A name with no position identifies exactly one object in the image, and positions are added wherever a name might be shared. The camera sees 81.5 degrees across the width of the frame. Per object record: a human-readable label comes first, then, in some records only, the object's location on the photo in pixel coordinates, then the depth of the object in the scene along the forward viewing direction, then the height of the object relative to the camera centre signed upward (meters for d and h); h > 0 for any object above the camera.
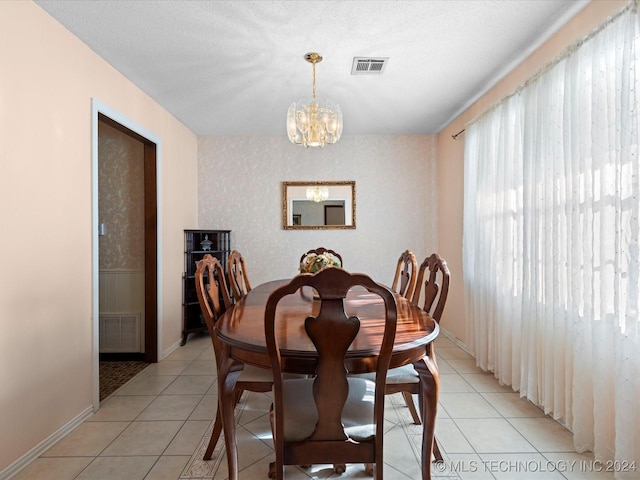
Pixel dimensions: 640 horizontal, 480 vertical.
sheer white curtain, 1.76 -0.04
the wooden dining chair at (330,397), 1.26 -0.59
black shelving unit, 4.33 -0.28
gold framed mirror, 4.89 +0.42
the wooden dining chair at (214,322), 1.84 -0.45
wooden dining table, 1.40 -0.43
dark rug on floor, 3.02 -1.23
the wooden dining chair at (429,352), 1.84 -0.56
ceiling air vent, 2.77 +1.32
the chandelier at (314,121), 2.70 +0.85
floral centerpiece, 2.50 -0.18
